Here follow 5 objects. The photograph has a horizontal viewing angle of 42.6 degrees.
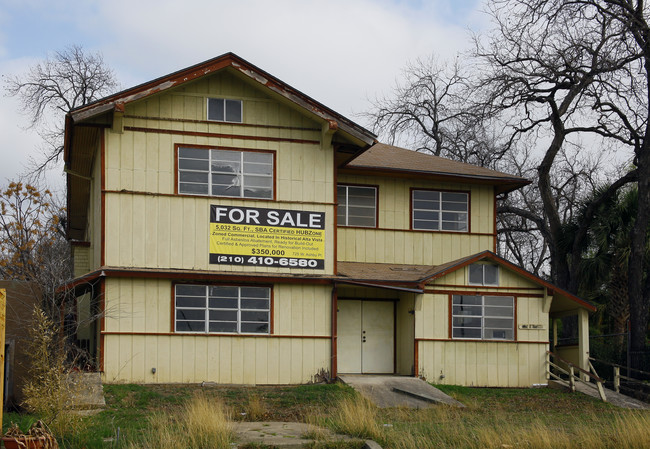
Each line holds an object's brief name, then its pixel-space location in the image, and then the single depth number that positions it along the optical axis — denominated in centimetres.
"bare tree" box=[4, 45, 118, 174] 4375
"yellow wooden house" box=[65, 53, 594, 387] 2073
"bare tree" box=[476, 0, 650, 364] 2662
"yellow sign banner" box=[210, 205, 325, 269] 2141
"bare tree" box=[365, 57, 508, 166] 4406
